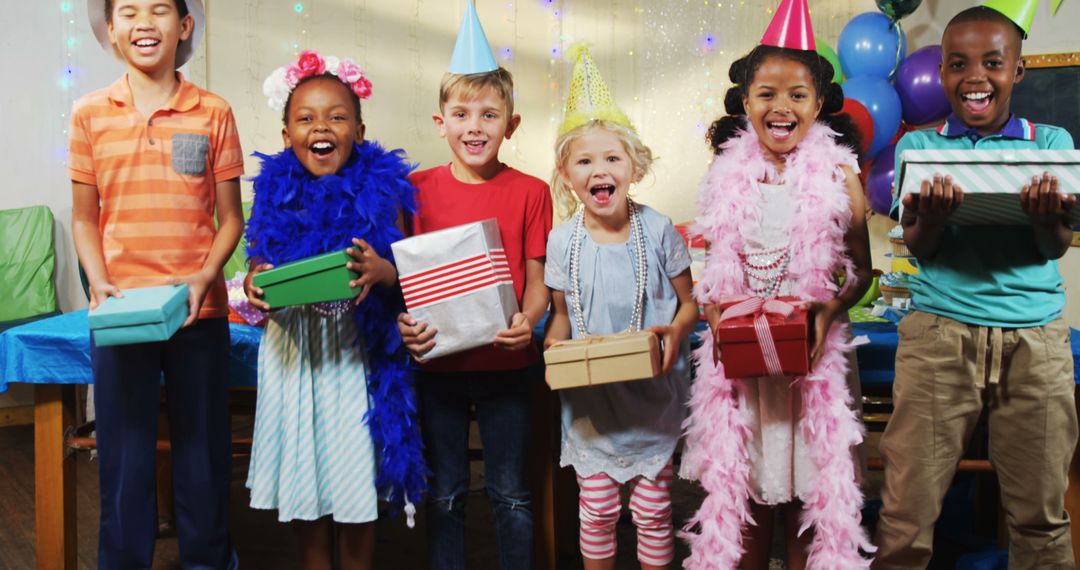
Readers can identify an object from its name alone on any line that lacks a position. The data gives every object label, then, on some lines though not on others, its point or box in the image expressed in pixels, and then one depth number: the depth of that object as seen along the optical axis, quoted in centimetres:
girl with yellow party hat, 178
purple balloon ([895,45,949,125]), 387
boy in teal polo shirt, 173
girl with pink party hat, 167
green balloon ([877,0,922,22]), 399
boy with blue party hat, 188
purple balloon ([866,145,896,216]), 399
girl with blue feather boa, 182
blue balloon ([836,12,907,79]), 398
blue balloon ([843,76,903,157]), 385
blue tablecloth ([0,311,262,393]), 214
